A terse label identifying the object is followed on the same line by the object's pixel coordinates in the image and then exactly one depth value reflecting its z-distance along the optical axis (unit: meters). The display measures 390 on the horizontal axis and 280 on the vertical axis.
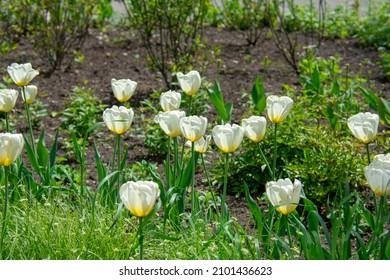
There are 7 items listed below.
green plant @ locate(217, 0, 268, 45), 13.89
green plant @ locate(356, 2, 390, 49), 13.83
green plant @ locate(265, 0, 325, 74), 12.82
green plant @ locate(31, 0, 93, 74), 12.21
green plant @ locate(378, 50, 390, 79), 12.30
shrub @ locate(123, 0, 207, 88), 11.51
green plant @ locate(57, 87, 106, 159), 10.09
